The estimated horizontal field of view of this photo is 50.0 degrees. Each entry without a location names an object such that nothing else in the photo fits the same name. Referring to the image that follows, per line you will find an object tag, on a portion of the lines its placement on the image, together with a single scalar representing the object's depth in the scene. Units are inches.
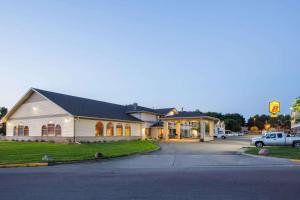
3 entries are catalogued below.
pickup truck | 1263.5
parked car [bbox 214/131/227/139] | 2803.9
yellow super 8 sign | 1333.7
